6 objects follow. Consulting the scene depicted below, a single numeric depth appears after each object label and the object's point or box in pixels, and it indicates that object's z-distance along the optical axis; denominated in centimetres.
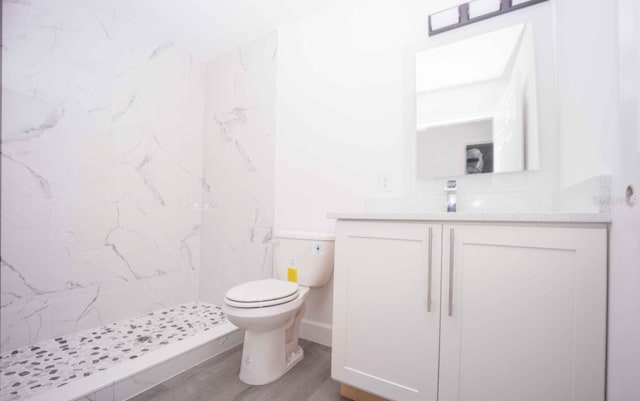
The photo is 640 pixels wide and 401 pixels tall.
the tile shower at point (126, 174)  122
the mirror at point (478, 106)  140
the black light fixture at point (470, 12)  142
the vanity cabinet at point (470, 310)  84
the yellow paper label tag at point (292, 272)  169
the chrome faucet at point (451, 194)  144
